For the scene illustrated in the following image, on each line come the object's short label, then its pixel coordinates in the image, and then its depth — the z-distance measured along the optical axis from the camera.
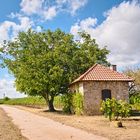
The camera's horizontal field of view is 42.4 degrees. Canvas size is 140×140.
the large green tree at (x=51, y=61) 19.85
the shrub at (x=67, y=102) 19.51
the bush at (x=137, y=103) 12.91
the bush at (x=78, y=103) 16.81
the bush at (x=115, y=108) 12.03
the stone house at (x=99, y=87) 16.67
